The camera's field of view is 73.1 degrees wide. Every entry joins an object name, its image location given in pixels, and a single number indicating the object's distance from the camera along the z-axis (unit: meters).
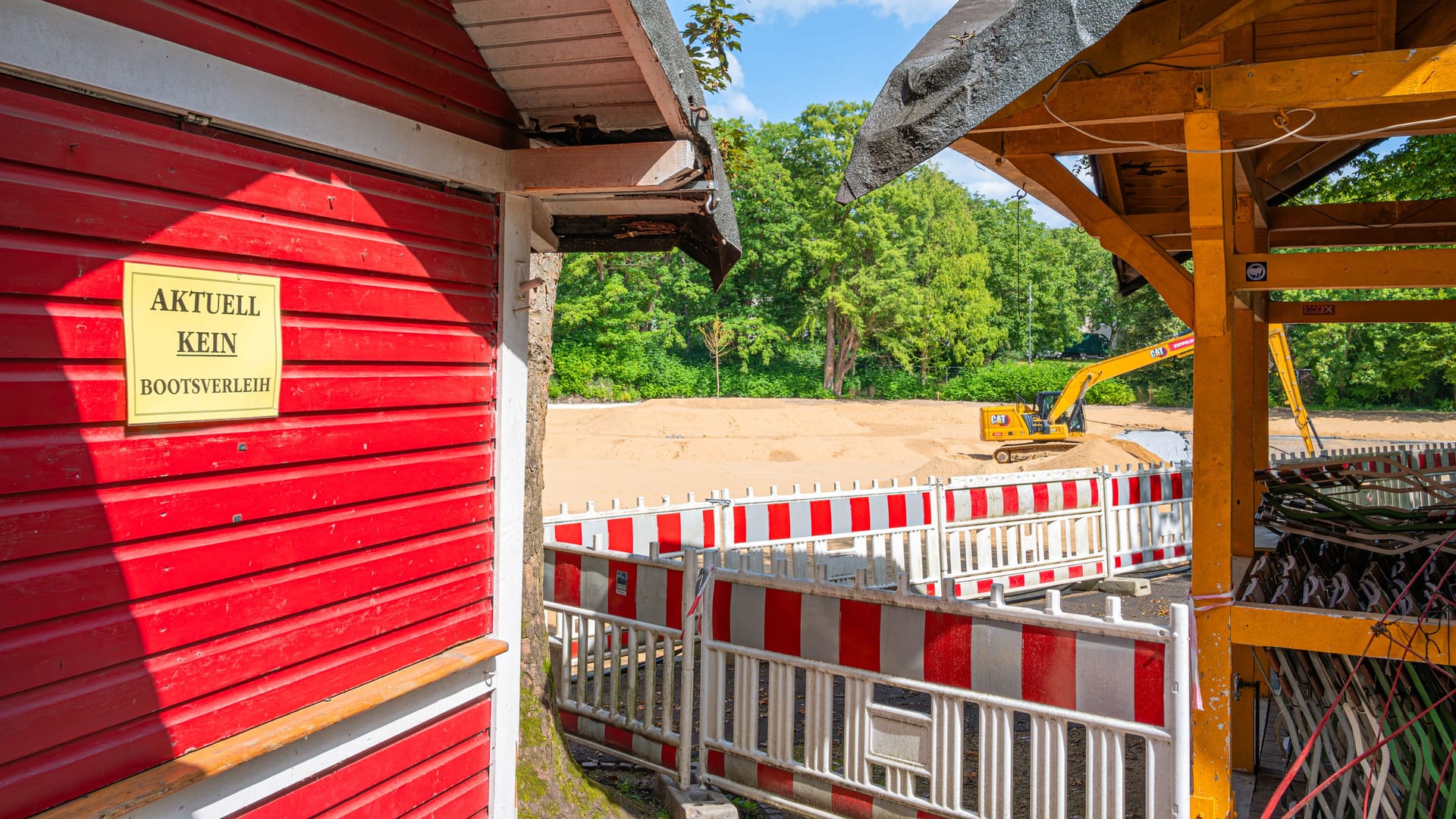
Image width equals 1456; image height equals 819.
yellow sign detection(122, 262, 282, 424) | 2.47
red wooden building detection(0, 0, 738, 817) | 2.28
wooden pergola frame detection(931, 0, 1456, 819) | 3.89
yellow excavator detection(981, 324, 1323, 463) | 23.45
